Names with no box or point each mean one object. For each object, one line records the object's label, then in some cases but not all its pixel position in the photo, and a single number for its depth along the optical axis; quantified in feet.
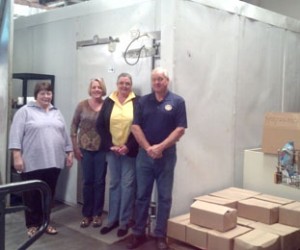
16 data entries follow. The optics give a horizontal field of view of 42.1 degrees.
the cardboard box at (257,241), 9.07
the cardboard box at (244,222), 10.45
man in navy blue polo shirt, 10.02
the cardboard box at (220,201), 10.90
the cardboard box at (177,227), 10.35
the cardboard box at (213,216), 9.78
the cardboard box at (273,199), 11.20
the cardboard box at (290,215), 10.37
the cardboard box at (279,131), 11.66
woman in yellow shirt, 10.88
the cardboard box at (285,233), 9.74
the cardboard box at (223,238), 9.40
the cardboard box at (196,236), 9.89
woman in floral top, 11.71
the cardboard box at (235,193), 11.64
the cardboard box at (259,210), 10.58
